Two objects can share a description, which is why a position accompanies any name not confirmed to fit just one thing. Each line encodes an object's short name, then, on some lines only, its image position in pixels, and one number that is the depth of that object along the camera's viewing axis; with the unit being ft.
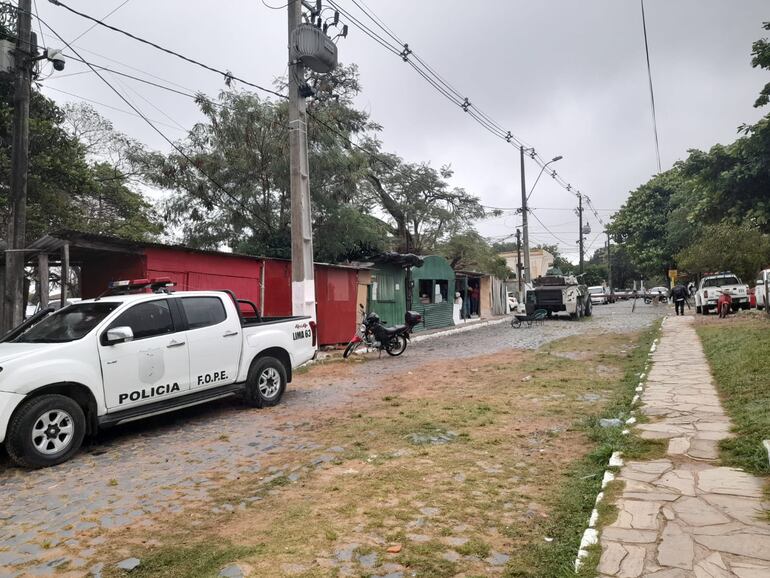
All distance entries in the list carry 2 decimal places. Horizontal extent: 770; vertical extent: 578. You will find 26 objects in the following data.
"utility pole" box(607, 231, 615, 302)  174.89
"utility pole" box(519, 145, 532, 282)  93.09
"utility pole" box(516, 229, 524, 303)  94.61
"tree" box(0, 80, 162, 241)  45.91
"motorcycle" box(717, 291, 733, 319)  65.46
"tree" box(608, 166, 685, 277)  120.88
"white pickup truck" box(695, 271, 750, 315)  70.38
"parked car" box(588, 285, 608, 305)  160.56
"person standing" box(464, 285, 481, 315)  101.40
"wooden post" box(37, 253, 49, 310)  30.50
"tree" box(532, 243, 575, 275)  229.66
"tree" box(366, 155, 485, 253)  87.71
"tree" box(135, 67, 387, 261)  54.24
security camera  35.94
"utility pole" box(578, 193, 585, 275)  150.61
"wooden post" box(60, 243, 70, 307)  28.96
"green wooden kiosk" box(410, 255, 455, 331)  72.28
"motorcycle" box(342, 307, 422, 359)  43.47
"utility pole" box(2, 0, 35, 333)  35.17
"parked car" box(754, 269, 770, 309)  63.02
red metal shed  33.30
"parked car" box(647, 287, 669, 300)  123.94
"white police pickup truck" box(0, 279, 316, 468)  16.71
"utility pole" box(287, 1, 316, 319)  38.63
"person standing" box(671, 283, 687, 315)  76.97
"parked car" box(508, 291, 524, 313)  117.60
